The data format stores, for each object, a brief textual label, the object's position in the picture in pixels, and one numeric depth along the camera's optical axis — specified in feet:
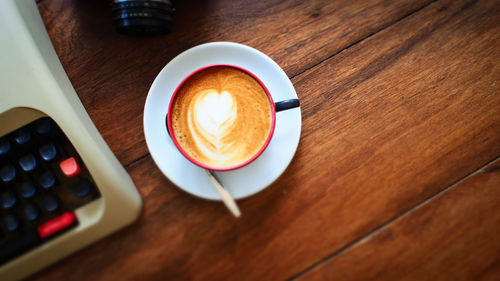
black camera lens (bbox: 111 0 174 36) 2.25
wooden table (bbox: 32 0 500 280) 2.47
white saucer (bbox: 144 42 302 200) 2.31
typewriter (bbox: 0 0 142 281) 2.10
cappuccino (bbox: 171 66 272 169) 2.24
